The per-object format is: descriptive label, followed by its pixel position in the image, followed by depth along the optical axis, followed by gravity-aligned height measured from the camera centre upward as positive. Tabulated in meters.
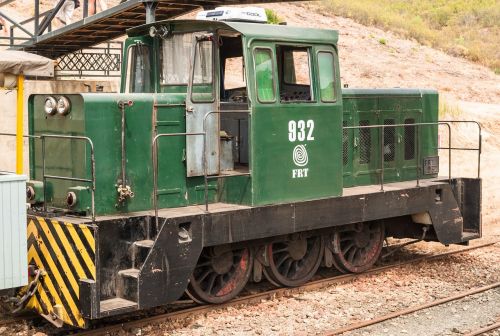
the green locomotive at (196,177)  7.54 -0.41
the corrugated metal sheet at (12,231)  7.12 -0.83
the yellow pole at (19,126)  7.52 +0.16
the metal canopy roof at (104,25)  14.47 +2.36
